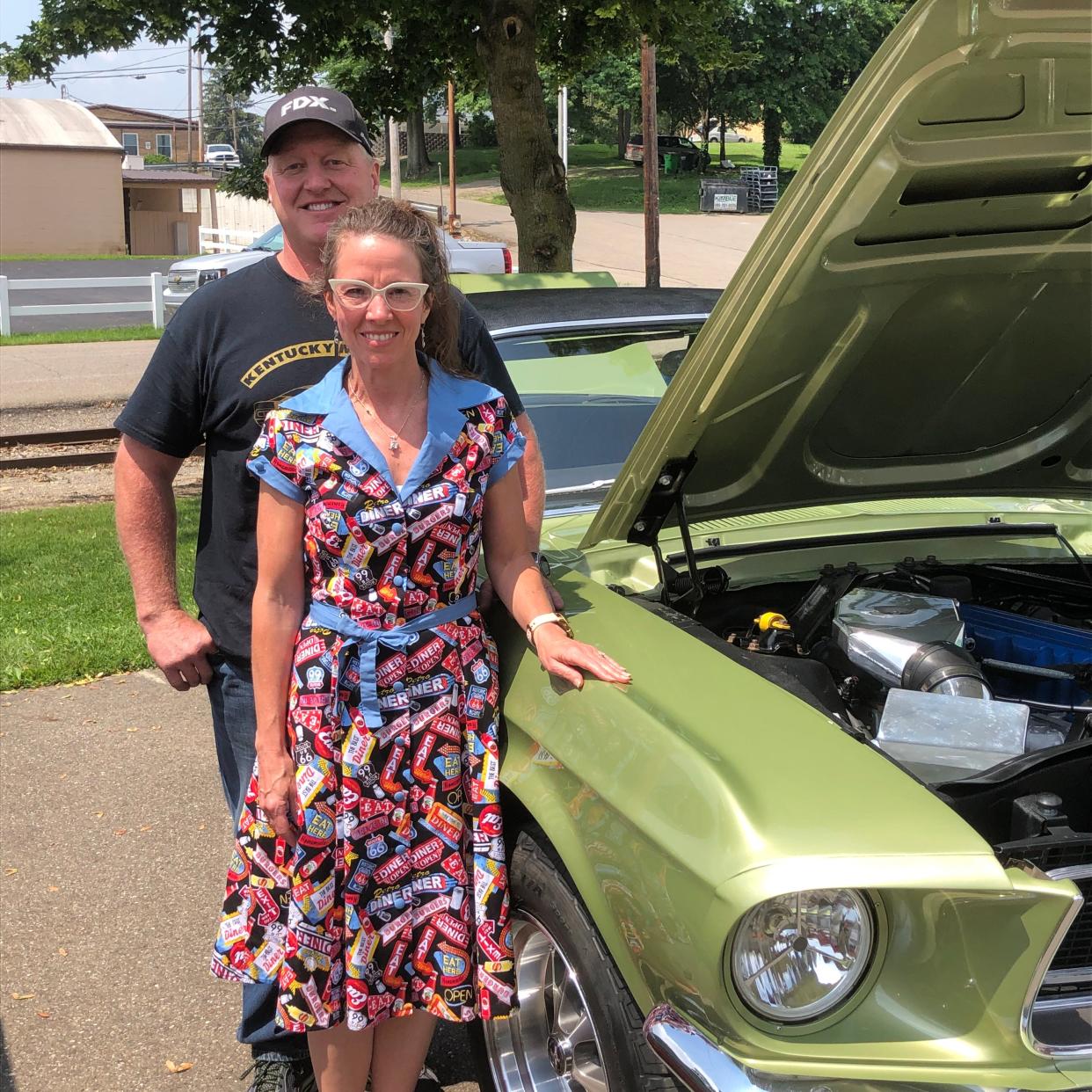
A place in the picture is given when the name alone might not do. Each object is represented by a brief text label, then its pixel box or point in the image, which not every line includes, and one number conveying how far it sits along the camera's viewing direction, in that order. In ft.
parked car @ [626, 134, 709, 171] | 152.66
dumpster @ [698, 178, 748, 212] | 114.93
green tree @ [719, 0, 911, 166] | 147.43
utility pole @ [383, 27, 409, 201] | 70.67
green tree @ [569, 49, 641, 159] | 156.66
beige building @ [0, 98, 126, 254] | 138.51
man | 8.21
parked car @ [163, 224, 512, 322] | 48.39
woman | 7.35
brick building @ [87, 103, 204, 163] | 274.57
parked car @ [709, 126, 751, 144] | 246.27
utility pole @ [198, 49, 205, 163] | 229.25
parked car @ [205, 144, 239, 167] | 209.79
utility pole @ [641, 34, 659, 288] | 41.91
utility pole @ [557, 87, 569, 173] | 90.22
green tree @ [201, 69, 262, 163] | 346.74
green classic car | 5.90
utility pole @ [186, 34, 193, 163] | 245.04
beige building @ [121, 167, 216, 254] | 146.41
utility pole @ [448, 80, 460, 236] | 90.28
